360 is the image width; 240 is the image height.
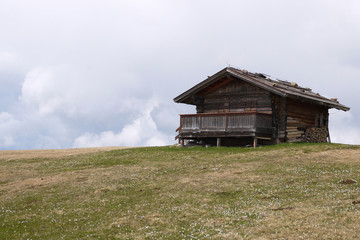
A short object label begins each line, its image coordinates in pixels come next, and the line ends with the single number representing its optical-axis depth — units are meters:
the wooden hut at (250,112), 44.22
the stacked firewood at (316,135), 46.66
